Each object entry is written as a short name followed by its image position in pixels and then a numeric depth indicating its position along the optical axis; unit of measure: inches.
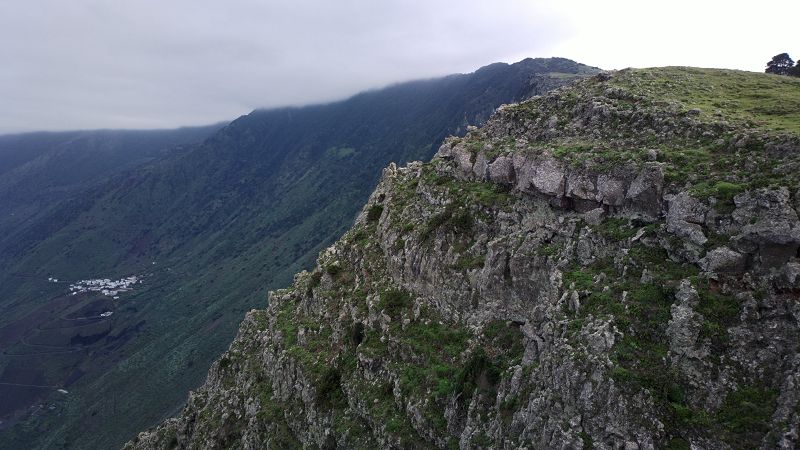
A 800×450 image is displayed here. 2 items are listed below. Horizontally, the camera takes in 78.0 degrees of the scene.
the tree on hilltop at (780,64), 2412.8
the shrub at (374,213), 2211.7
